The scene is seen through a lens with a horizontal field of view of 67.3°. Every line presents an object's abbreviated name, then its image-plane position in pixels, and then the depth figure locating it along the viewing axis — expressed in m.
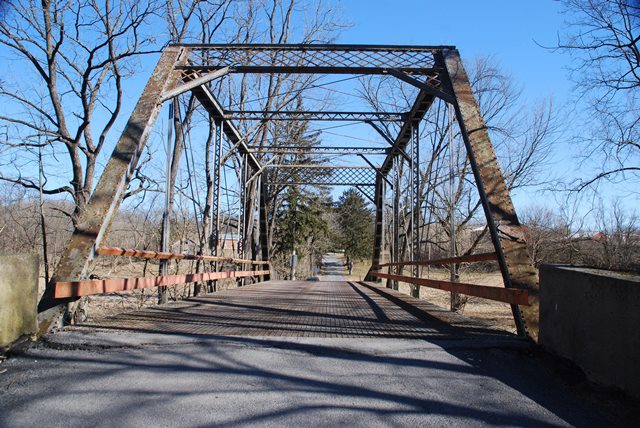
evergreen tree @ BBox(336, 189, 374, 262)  63.62
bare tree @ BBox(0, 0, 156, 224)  8.80
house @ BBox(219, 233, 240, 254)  35.36
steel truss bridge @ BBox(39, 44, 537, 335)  4.46
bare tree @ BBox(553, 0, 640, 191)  11.14
